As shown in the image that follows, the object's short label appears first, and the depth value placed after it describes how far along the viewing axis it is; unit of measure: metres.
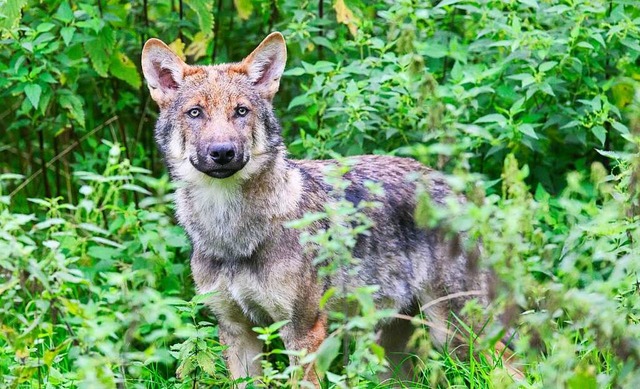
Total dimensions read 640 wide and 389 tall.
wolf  10.53
